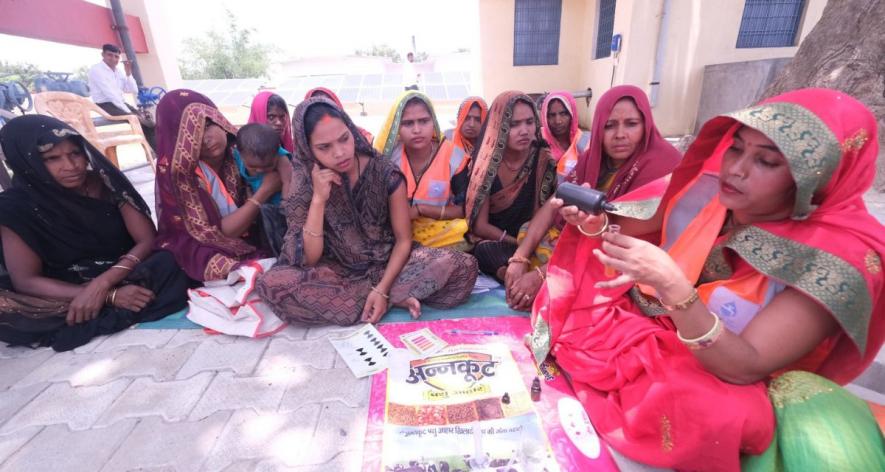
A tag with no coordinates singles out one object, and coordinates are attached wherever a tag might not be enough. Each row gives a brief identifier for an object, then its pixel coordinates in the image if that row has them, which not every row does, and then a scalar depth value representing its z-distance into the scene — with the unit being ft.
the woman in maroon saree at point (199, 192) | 7.77
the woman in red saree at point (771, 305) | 3.50
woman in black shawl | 6.93
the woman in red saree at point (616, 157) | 6.52
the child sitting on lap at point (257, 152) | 8.09
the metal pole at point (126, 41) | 25.68
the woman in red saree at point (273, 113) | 9.92
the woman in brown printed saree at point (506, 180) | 8.07
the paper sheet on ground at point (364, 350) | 6.16
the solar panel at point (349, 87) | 48.70
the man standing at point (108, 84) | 22.66
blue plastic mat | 7.57
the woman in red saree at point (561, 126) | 10.55
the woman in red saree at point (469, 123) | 10.43
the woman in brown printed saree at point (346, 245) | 6.88
